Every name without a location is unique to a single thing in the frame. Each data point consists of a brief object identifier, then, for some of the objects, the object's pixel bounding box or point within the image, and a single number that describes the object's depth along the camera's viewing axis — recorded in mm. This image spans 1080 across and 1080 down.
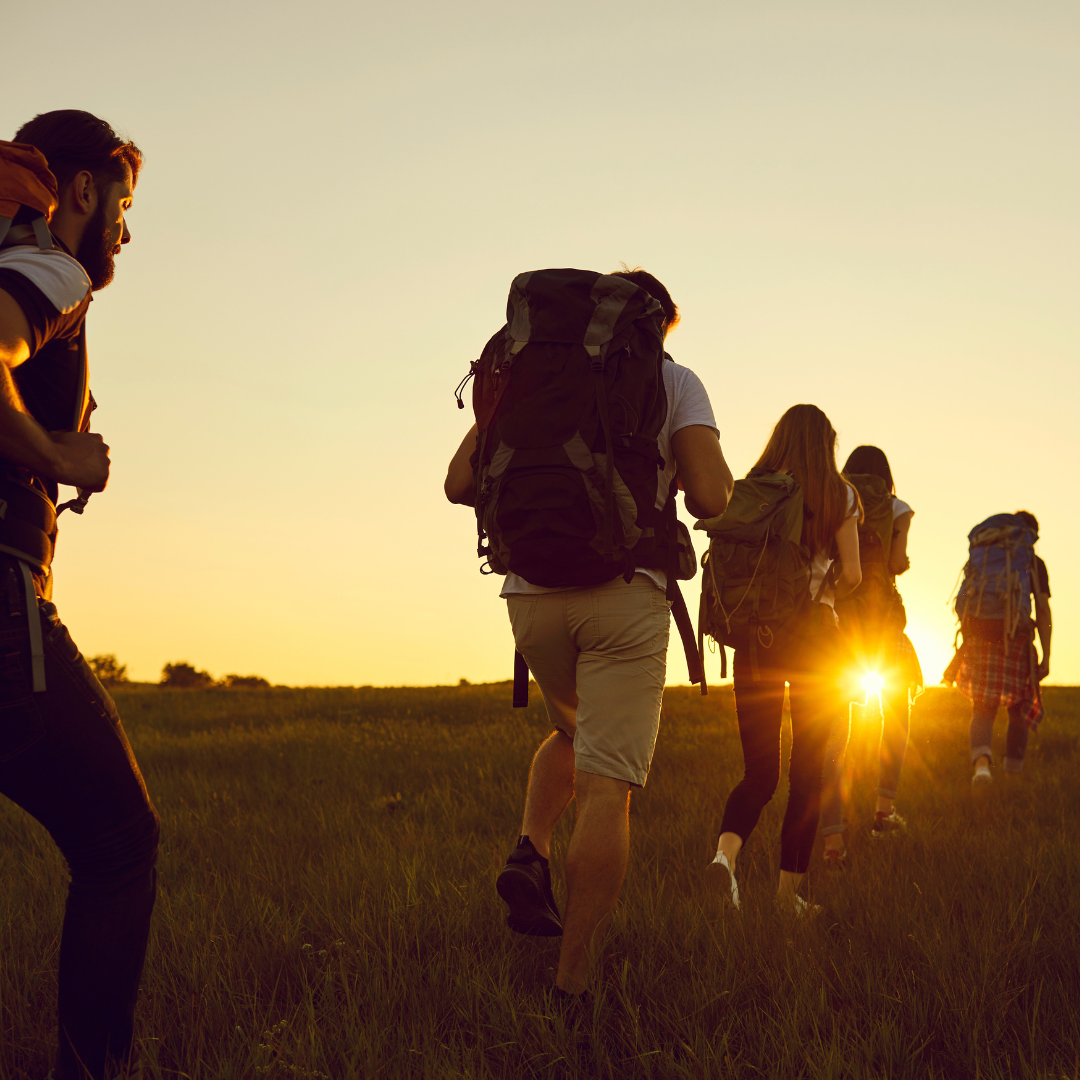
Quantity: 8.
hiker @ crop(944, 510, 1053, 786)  8234
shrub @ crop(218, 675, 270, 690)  24781
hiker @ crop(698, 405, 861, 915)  4266
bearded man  1935
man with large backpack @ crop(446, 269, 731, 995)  2783
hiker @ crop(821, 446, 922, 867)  5820
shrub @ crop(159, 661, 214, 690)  27612
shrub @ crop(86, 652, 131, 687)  29219
